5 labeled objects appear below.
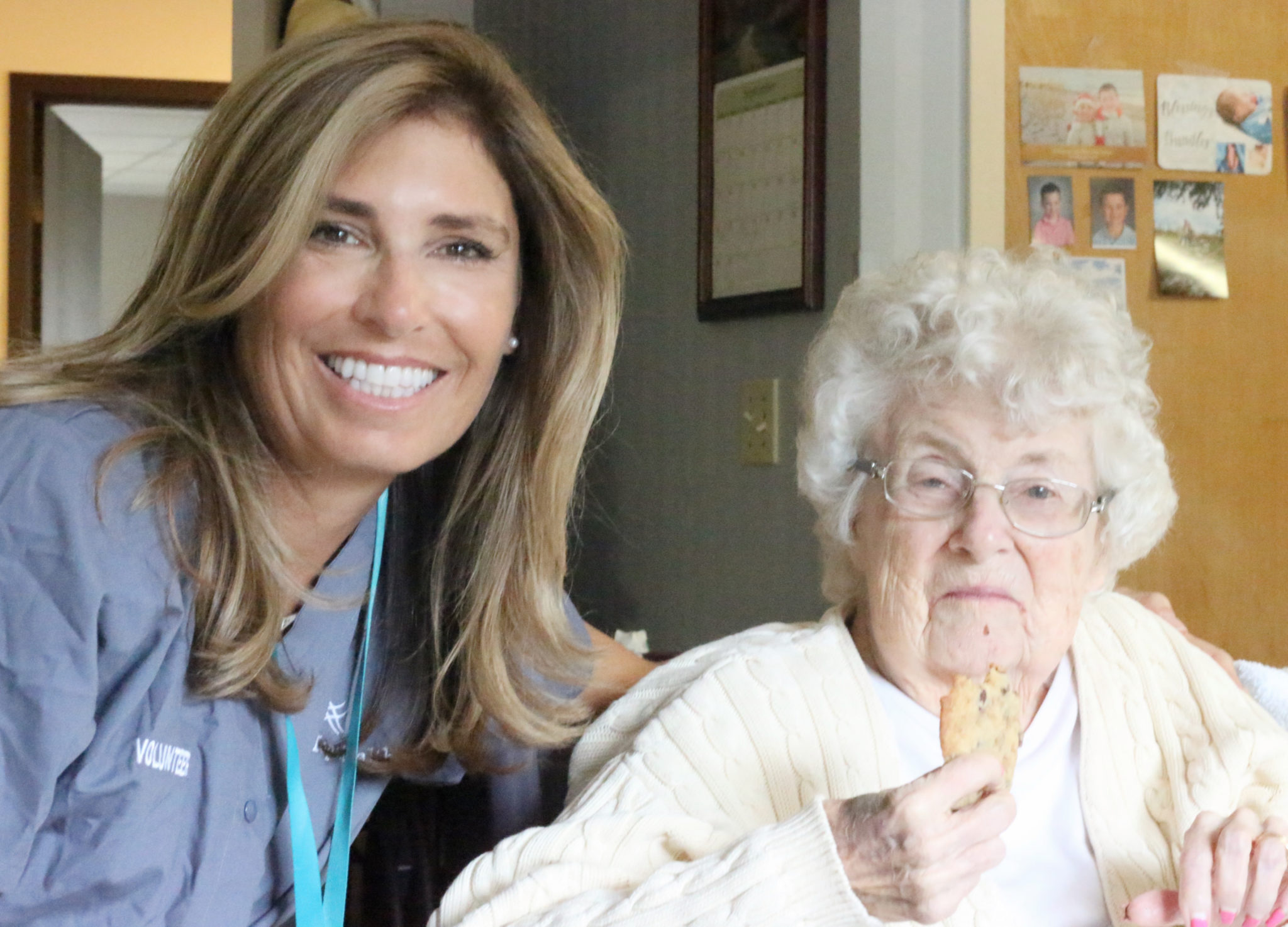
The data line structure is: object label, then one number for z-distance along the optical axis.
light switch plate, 2.36
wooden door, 2.40
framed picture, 2.24
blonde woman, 1.20
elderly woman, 1.33
